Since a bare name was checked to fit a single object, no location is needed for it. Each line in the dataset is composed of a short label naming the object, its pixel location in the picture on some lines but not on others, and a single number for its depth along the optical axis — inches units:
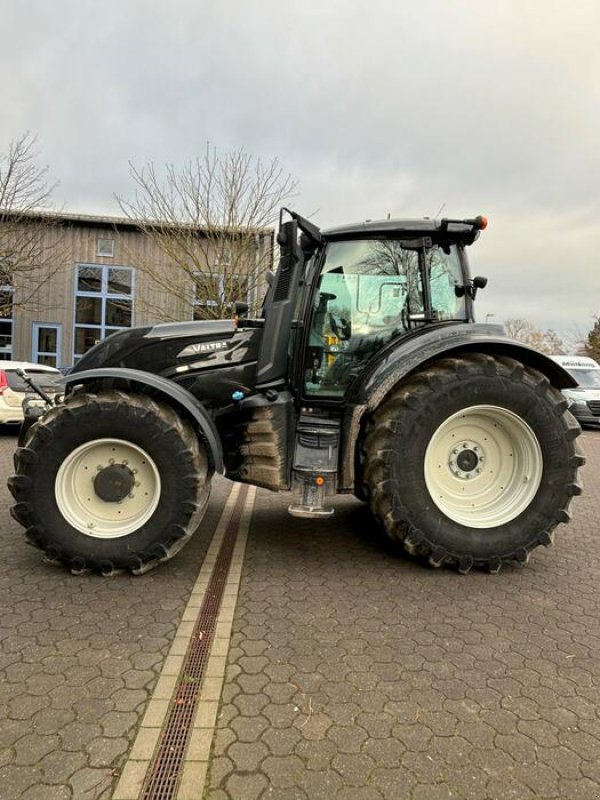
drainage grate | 71.2
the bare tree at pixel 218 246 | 636.1
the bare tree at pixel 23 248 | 621.0
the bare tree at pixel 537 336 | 1989.4
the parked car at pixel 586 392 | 553.3
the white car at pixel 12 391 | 373.1
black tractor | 135.6
